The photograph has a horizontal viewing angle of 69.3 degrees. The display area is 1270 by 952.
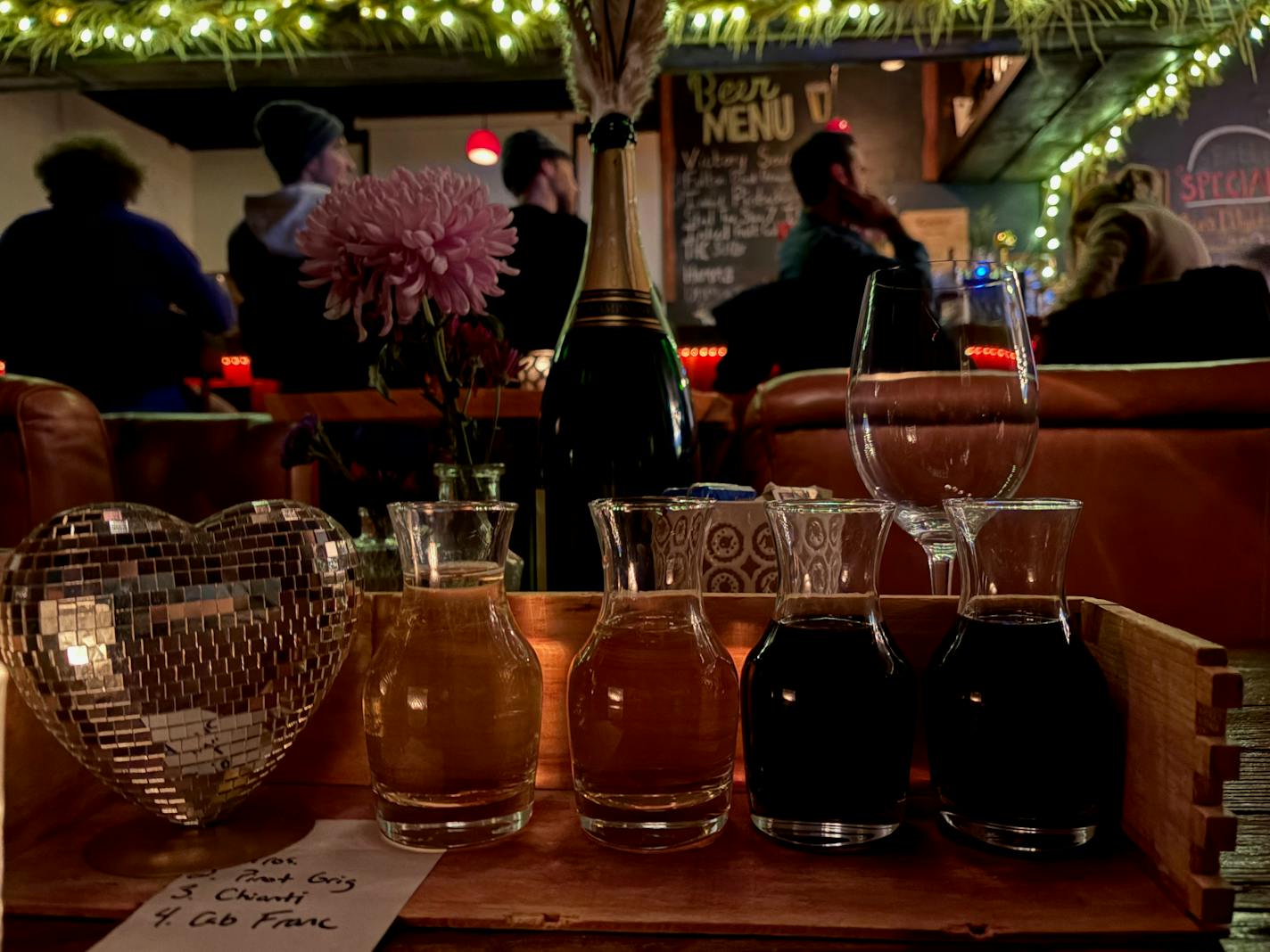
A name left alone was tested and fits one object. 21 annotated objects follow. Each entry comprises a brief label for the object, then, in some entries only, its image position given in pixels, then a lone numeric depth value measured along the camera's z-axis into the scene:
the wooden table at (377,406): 1.31
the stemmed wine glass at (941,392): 0.58
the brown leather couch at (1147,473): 1.35
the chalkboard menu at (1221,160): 4.21
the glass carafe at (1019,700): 0.43
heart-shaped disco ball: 0.43
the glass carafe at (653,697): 0.45
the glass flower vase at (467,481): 0.73
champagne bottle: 0.94
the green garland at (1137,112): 3.08
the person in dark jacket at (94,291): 2.56
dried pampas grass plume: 0.87
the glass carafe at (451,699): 0.45
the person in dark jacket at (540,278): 2.00
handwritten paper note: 0.36
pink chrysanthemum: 0.71
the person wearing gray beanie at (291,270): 2.22
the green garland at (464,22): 2.72
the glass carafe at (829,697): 0.44
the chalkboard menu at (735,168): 4.58
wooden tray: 0.37
